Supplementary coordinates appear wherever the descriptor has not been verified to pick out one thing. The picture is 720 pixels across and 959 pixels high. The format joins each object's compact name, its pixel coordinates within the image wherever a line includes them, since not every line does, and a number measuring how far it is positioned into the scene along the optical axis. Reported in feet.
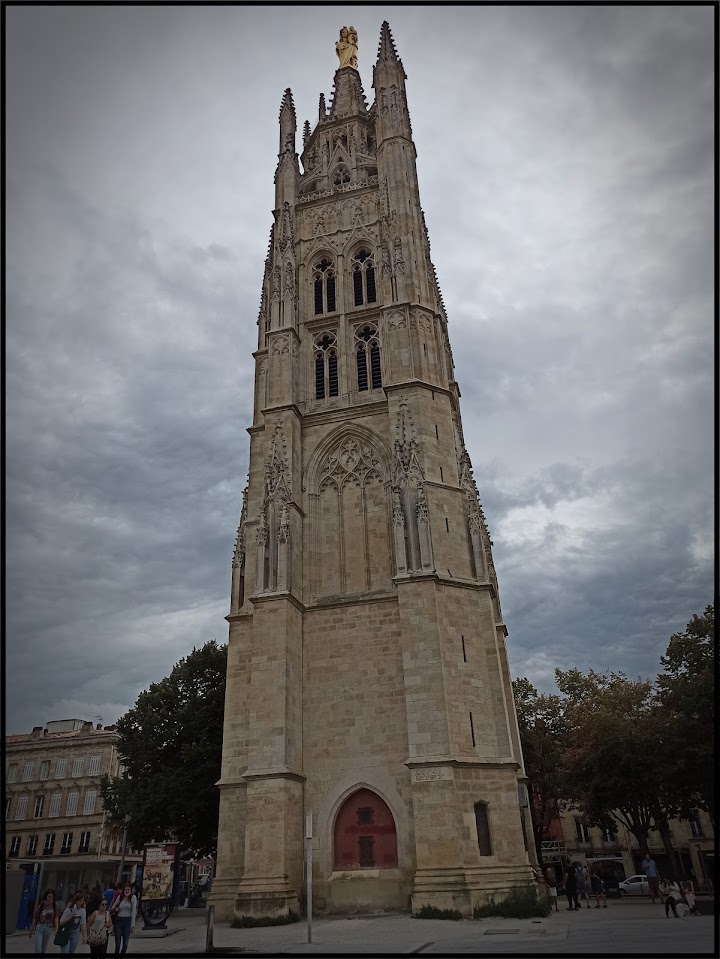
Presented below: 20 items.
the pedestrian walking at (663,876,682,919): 54.80
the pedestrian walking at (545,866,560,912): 72.48
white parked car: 103.94
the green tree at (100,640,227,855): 90.38
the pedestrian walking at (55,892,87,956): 38.22
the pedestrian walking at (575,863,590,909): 75.46
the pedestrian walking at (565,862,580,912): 68.69
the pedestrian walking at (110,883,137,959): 41.60
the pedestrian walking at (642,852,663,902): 72.77
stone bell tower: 65.21
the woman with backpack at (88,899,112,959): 35.94
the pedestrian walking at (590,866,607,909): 71.40
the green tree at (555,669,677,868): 92.79
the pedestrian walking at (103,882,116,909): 51.60
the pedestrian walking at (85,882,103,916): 60.28
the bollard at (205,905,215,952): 43.52
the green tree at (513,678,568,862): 126.00
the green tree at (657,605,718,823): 84.89
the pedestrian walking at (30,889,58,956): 40.88
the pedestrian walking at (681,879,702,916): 58.29
